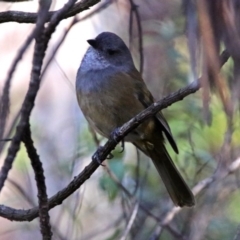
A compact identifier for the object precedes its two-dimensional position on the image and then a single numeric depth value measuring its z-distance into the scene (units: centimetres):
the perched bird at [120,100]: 645
